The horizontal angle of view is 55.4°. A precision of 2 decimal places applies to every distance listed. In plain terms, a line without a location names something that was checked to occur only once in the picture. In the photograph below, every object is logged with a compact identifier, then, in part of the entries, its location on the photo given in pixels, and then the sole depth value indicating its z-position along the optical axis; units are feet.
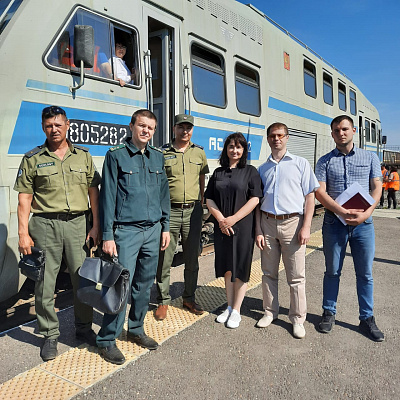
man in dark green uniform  9.97
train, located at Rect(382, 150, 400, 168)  96.27
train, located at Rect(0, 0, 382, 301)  11.19
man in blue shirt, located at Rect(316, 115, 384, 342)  11.58
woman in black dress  11.71
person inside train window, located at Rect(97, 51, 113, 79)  13.42
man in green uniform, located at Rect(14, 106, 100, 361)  9.86
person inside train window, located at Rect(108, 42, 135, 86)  13.82
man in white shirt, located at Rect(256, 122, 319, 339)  11.50
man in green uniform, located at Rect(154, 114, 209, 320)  12.65
